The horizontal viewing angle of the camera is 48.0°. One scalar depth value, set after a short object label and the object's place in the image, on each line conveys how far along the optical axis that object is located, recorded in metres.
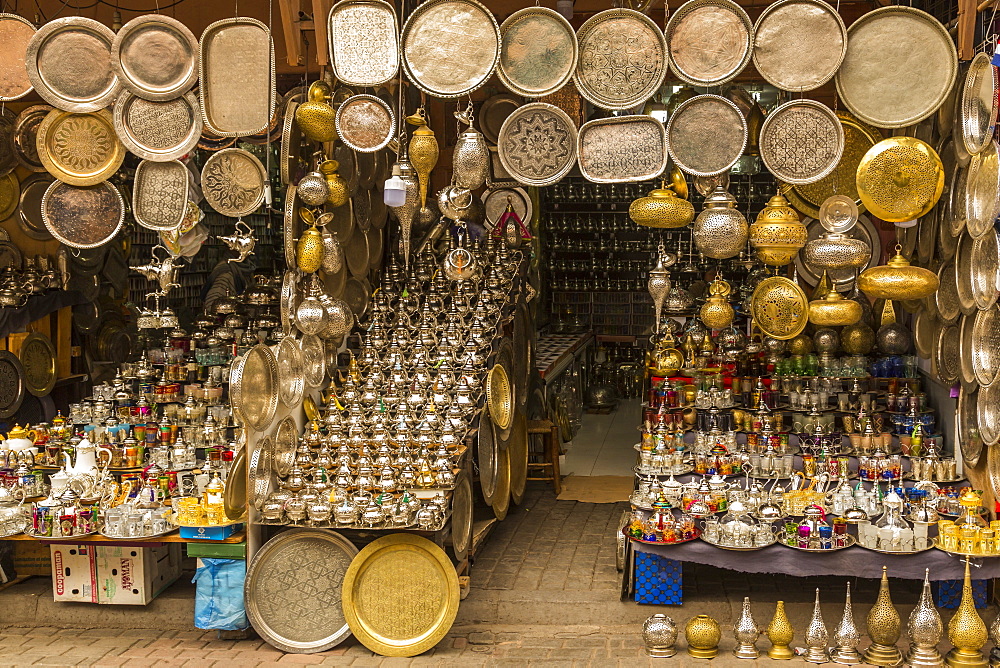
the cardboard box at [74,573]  5.53
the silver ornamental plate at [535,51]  4.96
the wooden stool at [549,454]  7.82
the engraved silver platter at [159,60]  5.13
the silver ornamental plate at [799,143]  5.09
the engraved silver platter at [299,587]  5.20
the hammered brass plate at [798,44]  4.83
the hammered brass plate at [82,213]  5.62
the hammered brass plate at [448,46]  4.95
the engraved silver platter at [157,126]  5.24
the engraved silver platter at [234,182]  5.49
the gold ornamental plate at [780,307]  5.93
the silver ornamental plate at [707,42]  4.86
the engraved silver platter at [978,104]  4.71
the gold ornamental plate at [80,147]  5.57
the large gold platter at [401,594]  5.12
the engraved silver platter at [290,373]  5.52
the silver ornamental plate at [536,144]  5.31
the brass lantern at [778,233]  5.34
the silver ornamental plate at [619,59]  4.95
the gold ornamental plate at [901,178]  5.04
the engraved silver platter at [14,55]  5.23
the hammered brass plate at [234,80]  5.11
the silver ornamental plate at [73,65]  5.15
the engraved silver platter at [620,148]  5.22
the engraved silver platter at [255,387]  5.09
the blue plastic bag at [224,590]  5.30
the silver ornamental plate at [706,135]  5.11
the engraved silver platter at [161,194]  5.52
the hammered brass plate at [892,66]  4.86
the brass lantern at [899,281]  5.14
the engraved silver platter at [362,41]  5.03
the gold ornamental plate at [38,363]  7.54
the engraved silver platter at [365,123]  5.34
